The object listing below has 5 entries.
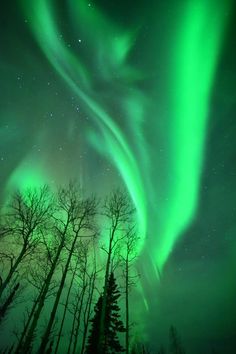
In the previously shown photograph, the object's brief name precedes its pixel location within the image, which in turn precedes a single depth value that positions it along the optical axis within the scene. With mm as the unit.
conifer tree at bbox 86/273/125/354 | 22938
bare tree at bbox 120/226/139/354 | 17641
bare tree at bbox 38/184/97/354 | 12984
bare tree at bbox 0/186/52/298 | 13052
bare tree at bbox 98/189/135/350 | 10791
